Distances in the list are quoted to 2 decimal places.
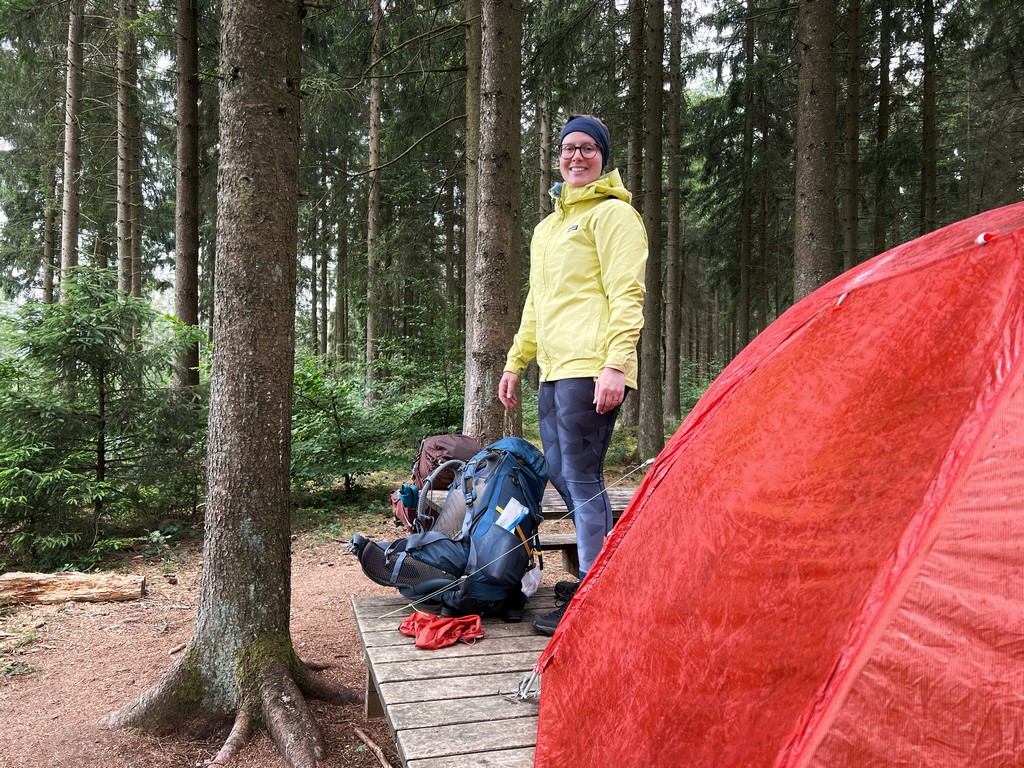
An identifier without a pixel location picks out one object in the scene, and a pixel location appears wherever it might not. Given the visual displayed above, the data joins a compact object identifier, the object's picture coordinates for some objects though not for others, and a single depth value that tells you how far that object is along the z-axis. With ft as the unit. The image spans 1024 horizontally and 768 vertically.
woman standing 8.52
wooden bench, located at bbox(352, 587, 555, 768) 6.31
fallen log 16.30
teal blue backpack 9.35
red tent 3.84
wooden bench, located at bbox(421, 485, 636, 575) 12.68
